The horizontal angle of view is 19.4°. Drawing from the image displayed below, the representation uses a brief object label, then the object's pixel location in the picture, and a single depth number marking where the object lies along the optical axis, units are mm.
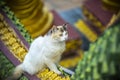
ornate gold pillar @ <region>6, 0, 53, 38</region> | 3317
